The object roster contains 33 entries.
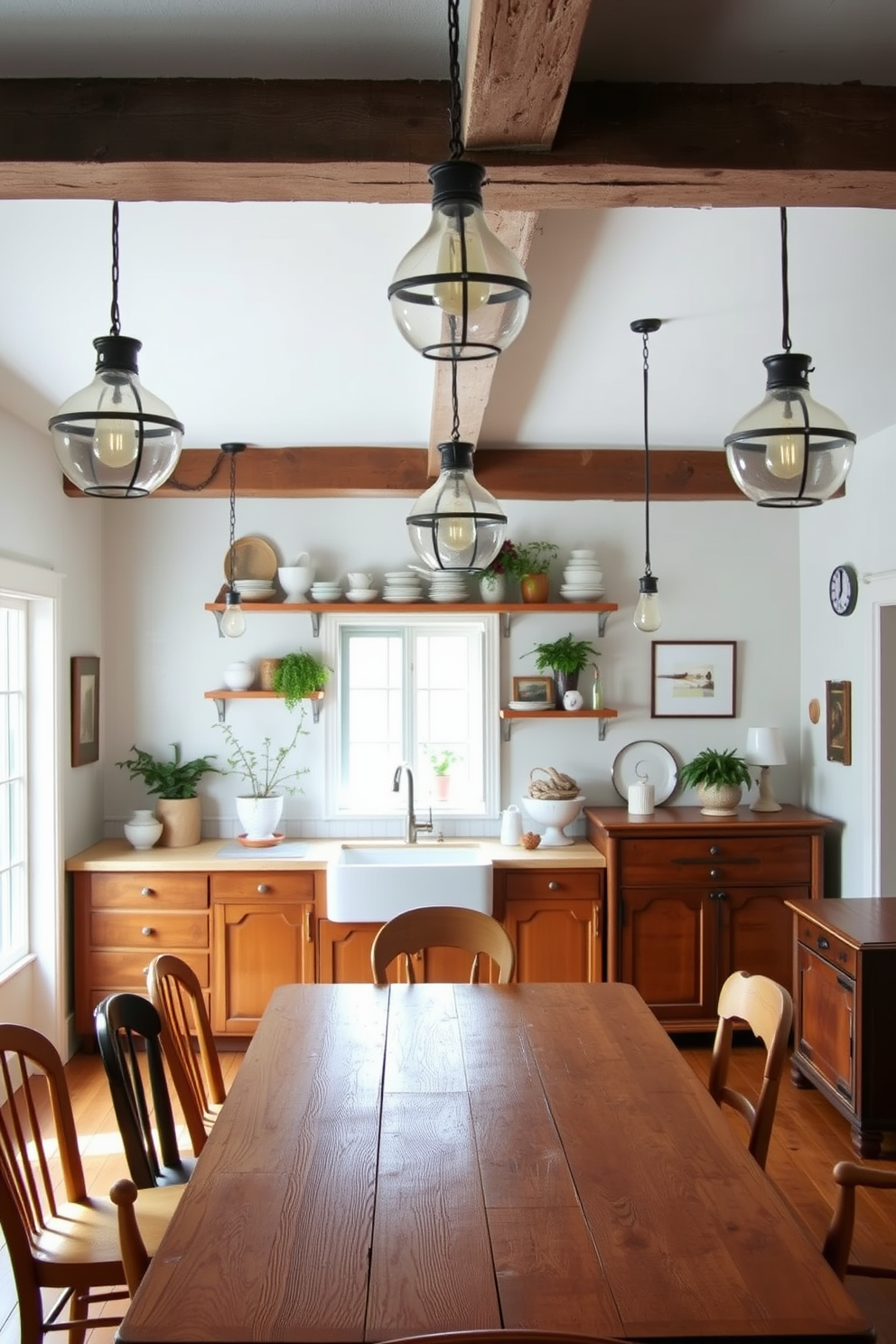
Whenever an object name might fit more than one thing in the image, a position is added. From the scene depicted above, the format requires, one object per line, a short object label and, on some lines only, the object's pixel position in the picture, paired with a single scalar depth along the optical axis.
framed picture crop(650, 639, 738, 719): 5.16
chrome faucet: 4.88
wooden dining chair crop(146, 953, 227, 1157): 2.53
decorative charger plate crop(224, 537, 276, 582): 5.08
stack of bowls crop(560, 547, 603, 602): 4.96
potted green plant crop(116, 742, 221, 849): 4.92
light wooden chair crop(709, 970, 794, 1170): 2.30
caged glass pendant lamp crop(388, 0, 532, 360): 1.35
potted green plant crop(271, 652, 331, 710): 4.94
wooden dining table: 1.47
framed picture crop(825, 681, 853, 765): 4.56
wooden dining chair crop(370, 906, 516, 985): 3.20
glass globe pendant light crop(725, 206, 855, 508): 2.03
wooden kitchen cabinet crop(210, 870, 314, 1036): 4.59
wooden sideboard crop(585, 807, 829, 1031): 4.61
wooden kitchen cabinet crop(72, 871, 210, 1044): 4.58
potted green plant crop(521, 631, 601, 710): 4.99
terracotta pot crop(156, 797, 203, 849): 4.91
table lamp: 4.84
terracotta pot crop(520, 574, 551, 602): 4.98
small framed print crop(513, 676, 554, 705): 5.10
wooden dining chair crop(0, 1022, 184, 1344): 1.99
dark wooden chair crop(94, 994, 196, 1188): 2.26
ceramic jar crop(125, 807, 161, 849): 4.80
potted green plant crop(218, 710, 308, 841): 5.12
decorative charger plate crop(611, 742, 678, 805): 5.14
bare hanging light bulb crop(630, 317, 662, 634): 3.82
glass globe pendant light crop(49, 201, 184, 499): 1.86
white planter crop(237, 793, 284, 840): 4.90
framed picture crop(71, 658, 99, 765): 4.65
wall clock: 4.52
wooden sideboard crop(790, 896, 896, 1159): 3.61
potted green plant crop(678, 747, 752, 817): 4.79
